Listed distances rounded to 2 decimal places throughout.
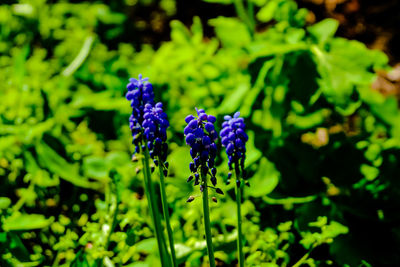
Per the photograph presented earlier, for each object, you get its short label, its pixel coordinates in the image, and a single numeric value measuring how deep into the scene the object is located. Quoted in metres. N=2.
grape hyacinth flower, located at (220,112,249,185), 0.79
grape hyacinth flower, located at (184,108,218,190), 0.78
